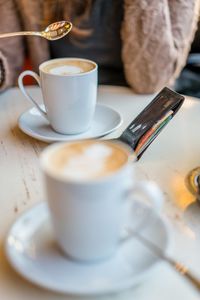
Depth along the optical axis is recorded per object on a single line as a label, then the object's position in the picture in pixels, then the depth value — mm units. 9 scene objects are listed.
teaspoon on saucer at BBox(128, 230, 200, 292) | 476
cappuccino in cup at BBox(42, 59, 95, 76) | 845
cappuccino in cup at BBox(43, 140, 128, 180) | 461
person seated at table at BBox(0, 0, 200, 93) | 1070
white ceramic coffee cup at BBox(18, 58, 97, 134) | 806
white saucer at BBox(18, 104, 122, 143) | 828
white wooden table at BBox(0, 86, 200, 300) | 483
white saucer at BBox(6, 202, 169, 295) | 450
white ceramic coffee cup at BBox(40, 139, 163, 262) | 448
